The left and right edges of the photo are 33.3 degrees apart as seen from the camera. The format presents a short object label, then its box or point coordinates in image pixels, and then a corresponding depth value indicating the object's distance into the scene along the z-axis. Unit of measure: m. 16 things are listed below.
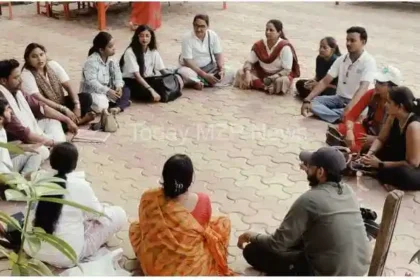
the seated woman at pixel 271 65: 6.59
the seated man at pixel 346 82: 5.75
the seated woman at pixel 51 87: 5.42
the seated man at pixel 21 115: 4.95
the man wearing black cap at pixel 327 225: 3.33
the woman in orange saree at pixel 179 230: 3.52
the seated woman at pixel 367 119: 5.05
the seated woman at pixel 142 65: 6.36
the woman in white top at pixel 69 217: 3.64
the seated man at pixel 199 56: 6.83
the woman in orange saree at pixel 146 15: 9.39
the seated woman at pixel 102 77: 5.91
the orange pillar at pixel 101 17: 9.57
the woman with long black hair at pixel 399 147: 4.58
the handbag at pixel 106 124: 5.83
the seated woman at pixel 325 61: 6.23
